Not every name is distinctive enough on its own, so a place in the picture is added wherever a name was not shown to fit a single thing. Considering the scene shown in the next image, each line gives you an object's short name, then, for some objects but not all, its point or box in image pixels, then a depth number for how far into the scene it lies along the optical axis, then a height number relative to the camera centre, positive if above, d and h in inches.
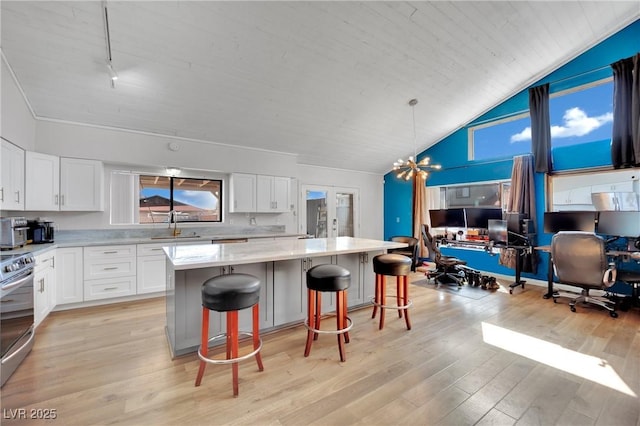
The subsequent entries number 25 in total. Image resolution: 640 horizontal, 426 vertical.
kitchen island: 93.7 -24.4
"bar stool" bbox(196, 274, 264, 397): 76.4 -24.6
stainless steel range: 77.8 -28.7
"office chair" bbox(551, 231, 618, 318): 131.3 -26.3
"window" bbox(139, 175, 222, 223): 180.7 +12.1
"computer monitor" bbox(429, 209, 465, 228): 219.3 -3.4
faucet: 184.4 -1.2
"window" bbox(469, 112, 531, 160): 209.0 +61.6
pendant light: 179.1 +34.2
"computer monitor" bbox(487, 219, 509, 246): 185.8 -12.8
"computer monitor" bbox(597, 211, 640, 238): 142.1 -6.1
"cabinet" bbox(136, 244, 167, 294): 155.3 -30.6
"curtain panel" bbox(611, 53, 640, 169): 151.1 +56.5
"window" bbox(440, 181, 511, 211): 219.3 +16.4
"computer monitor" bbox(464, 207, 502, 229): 201.8 -1.1
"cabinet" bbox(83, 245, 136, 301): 143.7 -29.7
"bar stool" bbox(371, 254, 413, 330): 114.9 -25.1
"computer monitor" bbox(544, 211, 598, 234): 159.3 -5.0
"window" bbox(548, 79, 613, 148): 173.0 +66.3
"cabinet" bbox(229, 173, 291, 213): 199.8 +17.0
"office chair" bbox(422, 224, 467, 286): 192.5 -38.3
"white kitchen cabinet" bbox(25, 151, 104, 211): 135.9 +18.2
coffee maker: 135.0 -7.3
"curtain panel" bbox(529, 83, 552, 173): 185.6 +59.3
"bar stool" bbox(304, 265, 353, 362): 94.1 -27.2
